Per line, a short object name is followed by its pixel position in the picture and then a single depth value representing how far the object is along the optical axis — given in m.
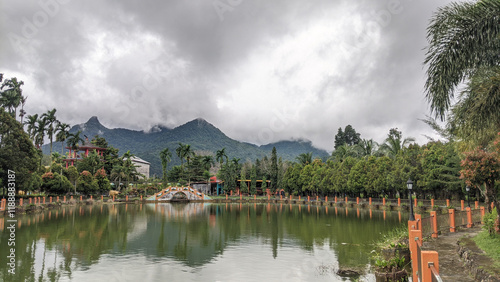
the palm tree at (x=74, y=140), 60.88
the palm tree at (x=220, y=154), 73.75
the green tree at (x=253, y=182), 63.31
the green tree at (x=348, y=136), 84.69
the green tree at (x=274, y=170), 65.00
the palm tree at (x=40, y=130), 51.81
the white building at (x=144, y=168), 97.56
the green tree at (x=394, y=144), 42.84
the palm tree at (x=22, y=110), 44.59
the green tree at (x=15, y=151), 27.92
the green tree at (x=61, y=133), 56.10
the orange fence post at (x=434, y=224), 12.74
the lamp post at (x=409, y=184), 12.98
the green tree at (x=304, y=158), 64.74
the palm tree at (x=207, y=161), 72.06
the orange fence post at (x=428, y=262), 5.13
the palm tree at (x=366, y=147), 55.66
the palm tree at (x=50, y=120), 52.47
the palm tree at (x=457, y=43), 7.96
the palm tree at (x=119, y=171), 60.94
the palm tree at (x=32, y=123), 51.22
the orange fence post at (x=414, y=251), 7.93
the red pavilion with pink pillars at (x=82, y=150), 62.17
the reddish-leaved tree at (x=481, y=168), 12.50
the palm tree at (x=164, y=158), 67.31
